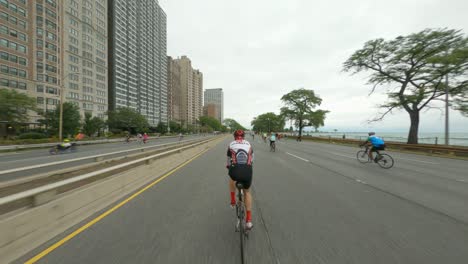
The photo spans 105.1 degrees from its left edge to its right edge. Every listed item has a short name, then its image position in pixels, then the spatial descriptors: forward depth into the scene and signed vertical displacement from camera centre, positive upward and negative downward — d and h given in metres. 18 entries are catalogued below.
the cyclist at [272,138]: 18.35 -0.75
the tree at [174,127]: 103.44 +1.02
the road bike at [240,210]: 3.14 -1.44
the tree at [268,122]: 100.81 +5.13
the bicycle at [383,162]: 9.79 -1.71
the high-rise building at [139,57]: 87.81 +41.29
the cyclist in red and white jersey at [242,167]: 3.34 -0.71
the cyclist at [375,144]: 10.27 -0.65
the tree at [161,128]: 86.06 +0.22
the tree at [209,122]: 159.12 +6.55
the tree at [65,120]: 31.67 +1.13
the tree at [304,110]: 49.59 +6.24
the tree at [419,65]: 17.12 +7.38
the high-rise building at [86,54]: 60.47 +27.20
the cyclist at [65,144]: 15.62 -1.53
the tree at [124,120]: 58.31 +2.76
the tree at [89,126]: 41.41 +0.25
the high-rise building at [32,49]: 43.62 +20.75
